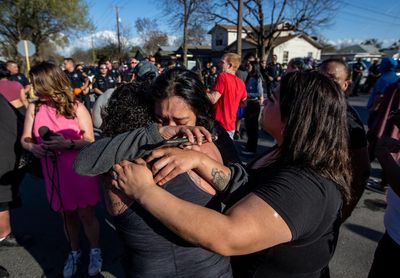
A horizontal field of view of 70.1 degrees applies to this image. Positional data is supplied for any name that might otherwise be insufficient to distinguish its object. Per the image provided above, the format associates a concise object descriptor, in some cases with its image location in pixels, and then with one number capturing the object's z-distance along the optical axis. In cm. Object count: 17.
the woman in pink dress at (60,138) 225
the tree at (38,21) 2986
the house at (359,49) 6469
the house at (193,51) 4391
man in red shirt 430
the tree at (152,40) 5081
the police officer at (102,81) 870
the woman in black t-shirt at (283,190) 88
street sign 1266
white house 4056
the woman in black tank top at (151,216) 110
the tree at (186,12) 2742
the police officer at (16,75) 738
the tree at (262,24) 2861
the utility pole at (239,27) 1570
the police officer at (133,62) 868
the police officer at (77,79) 852
